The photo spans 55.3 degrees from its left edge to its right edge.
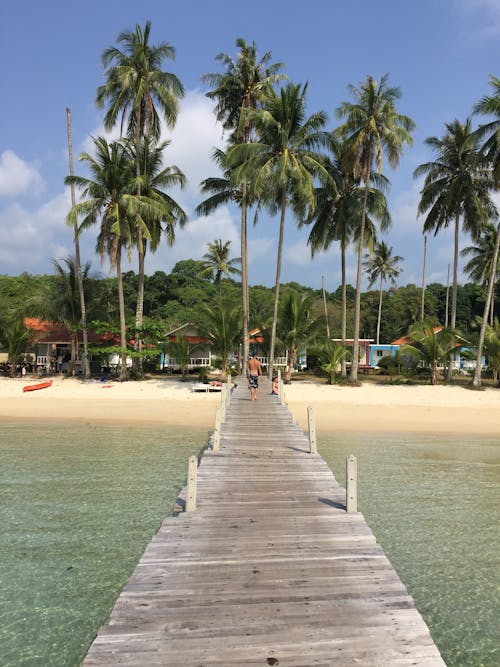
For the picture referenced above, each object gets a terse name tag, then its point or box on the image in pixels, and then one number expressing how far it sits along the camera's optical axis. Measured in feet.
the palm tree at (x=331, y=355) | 91.86
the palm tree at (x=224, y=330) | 90.43
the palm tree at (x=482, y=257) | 142.97
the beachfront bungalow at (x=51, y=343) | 107.96
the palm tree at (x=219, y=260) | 161.38
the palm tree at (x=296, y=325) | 90.74
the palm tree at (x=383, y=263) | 193.57
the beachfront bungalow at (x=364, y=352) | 140.77
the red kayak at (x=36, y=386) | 85.46
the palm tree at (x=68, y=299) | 99.71
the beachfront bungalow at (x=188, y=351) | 98.63
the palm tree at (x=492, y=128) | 87.35
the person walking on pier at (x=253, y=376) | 57.88
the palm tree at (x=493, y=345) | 91.71
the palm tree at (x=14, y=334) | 98.73
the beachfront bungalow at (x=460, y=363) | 126.46
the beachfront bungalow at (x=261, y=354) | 102.31
